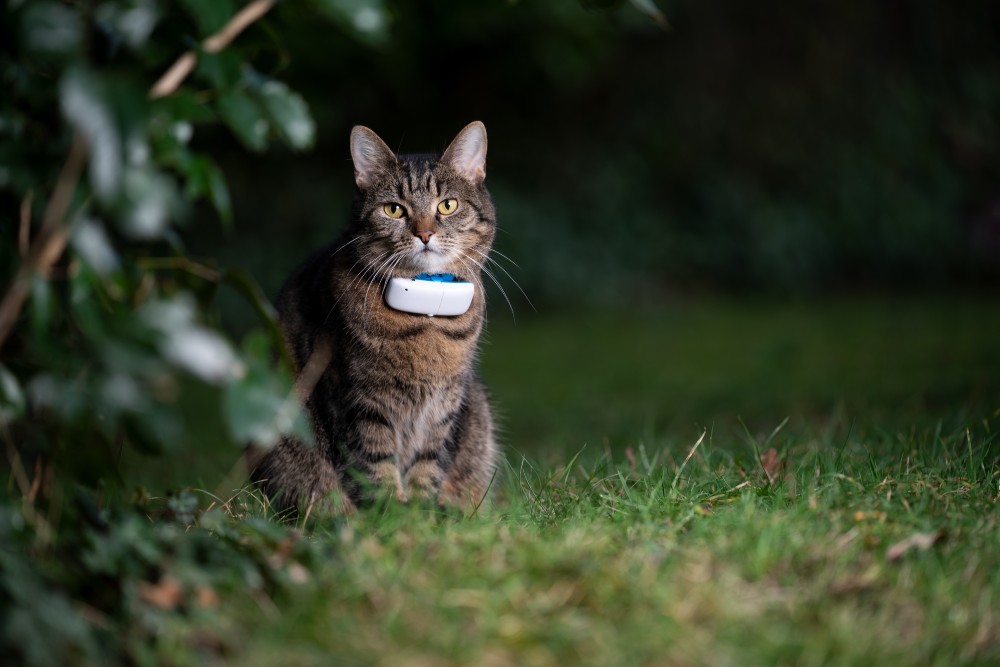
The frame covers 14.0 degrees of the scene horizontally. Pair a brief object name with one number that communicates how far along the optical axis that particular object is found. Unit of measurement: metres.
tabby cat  3.01
